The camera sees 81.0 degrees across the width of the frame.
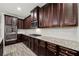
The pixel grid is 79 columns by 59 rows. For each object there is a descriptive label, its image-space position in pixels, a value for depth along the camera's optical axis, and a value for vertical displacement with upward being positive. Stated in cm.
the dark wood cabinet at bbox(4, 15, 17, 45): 286 +0
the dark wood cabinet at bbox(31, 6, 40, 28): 213 +59
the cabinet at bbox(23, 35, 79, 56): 86 -51
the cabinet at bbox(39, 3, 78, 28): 98 +38
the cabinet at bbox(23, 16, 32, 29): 307 +46
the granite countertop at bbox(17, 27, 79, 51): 114 -22
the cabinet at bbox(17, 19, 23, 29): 364 +44
